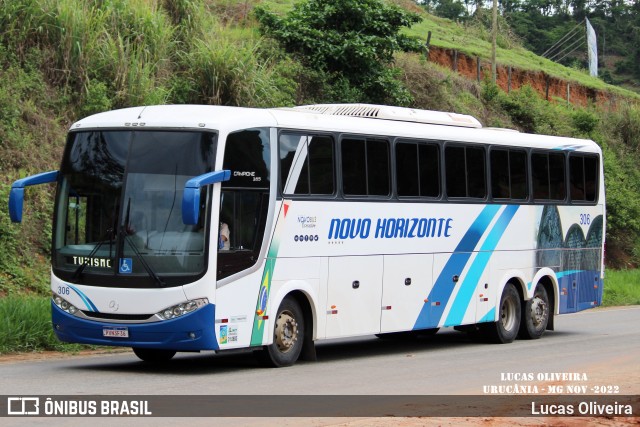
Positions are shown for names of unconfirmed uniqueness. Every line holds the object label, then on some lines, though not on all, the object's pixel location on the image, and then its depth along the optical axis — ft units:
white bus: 45.27
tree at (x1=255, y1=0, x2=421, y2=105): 100.53
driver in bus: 46.09
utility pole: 143.74
